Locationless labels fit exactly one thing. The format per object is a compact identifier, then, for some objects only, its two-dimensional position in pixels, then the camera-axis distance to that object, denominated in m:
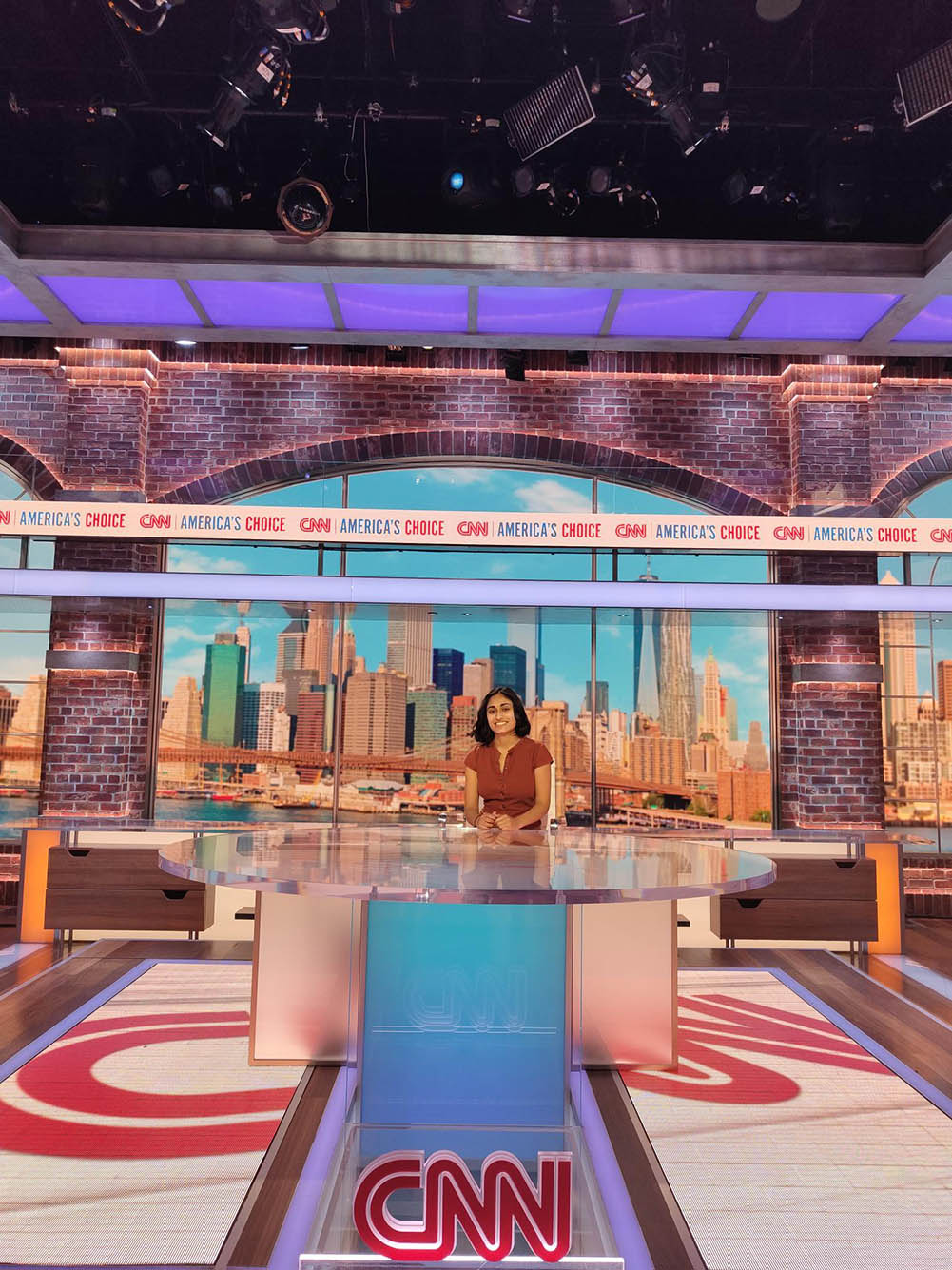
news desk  2.14
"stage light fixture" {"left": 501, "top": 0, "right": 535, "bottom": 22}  3.84
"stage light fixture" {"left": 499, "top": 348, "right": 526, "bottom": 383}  6.77
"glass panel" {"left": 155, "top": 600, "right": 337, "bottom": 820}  6.78
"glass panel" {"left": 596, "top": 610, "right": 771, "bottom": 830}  6.82
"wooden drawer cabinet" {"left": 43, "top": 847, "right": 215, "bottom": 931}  5.39
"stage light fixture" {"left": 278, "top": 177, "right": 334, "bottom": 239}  4.79
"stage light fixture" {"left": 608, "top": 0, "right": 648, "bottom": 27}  3.90
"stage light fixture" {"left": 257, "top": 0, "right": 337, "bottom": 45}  3.78
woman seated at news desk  4.05
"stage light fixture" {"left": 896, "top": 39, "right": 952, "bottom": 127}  4.14
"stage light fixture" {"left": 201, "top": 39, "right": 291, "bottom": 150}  4.16
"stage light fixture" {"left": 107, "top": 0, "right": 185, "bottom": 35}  3.77
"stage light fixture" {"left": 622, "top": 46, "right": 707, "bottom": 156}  4.11
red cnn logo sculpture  1.92
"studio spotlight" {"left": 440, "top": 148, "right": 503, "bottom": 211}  4.82
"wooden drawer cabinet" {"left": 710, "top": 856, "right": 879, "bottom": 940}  5.49
